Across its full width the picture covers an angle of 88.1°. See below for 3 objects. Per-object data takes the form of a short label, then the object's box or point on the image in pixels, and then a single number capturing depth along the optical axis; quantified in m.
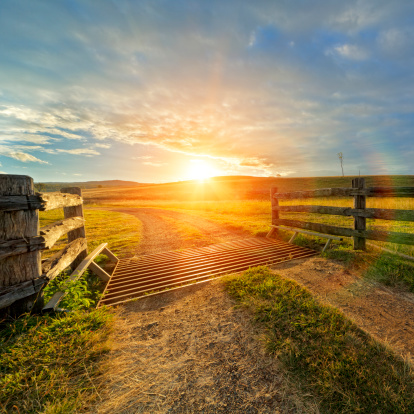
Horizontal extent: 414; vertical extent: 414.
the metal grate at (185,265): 4.66
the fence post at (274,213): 8.48
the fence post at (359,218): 5.72
